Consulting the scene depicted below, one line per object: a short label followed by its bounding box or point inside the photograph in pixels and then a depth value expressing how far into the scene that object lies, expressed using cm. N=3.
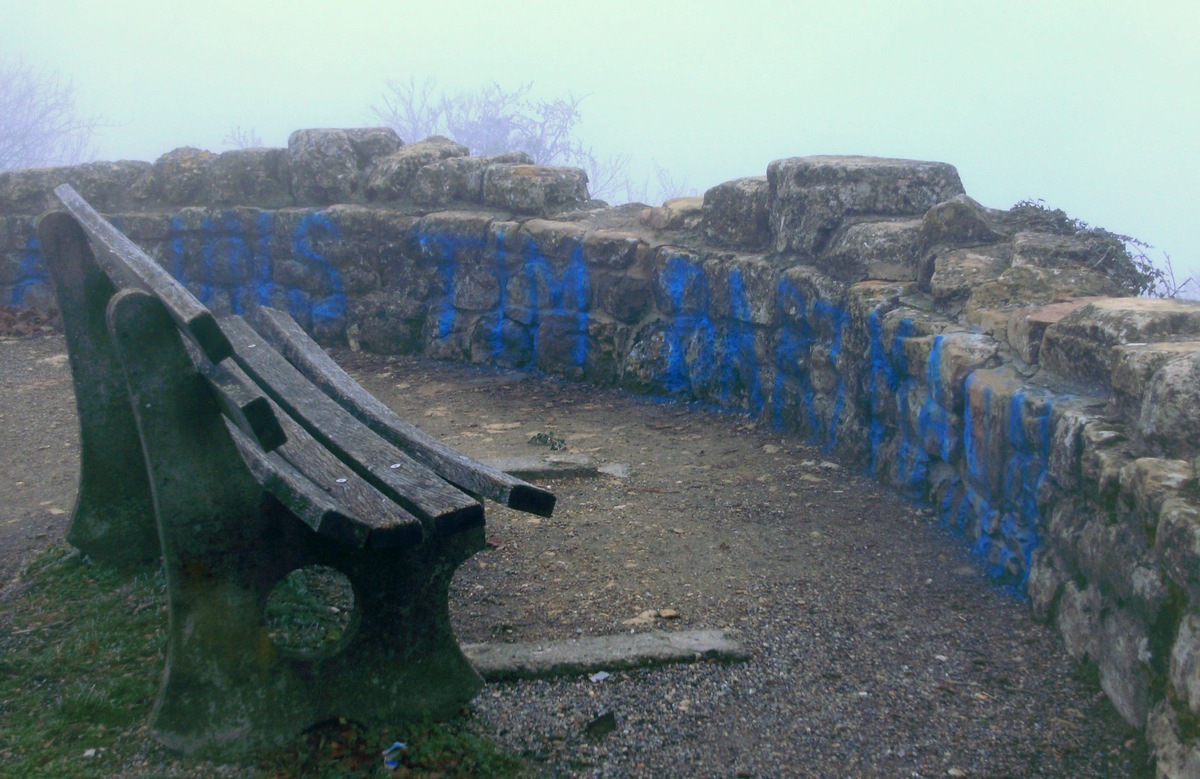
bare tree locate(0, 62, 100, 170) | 2482
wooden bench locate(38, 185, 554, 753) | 191
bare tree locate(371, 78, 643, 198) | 2466
